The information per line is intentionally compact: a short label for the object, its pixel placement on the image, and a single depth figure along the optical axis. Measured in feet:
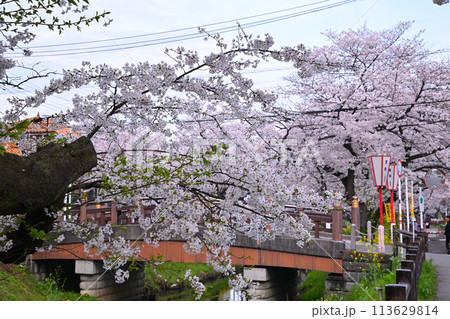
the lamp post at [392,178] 53.52
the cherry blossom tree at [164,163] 17.52
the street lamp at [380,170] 49.08
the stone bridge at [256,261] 53.42
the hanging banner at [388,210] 69.20
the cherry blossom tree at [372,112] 73.56
